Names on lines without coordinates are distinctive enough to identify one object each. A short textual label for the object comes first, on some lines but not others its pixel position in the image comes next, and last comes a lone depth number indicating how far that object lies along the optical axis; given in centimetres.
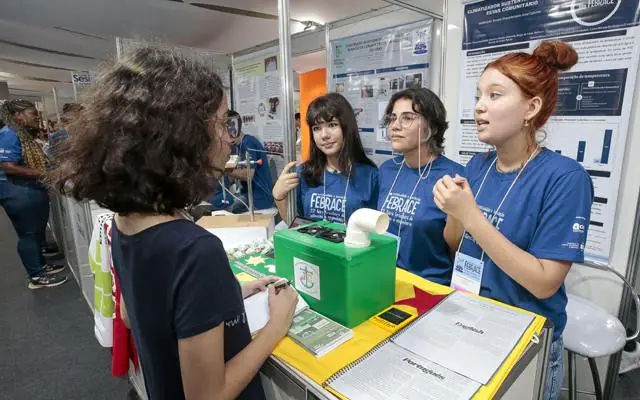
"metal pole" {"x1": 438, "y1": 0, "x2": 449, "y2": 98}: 198
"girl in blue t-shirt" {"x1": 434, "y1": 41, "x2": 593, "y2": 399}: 85
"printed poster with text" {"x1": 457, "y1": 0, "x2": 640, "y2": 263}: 144
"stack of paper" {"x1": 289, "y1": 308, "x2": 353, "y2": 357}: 75
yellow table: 65
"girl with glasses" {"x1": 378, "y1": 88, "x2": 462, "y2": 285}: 131
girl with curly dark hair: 57
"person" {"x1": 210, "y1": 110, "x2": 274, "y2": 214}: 256
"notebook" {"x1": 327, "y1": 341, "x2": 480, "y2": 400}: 60
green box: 80
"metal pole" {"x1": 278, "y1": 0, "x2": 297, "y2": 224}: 138
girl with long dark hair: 164
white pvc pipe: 82
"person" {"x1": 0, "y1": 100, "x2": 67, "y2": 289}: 305
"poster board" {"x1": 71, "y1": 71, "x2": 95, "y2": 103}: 317
